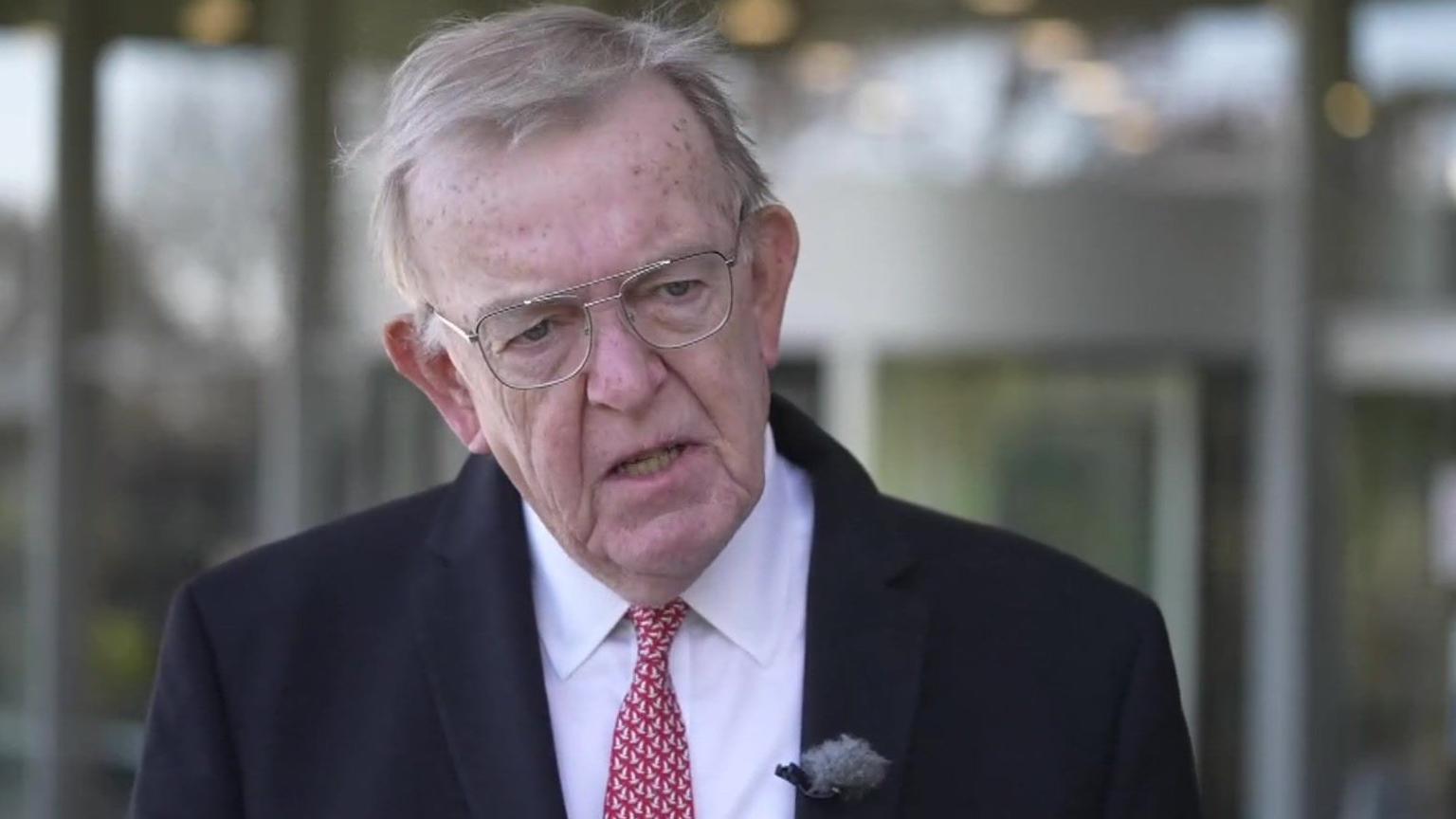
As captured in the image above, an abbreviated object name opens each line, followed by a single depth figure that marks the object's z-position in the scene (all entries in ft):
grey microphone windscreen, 13.56
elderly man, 13.24
